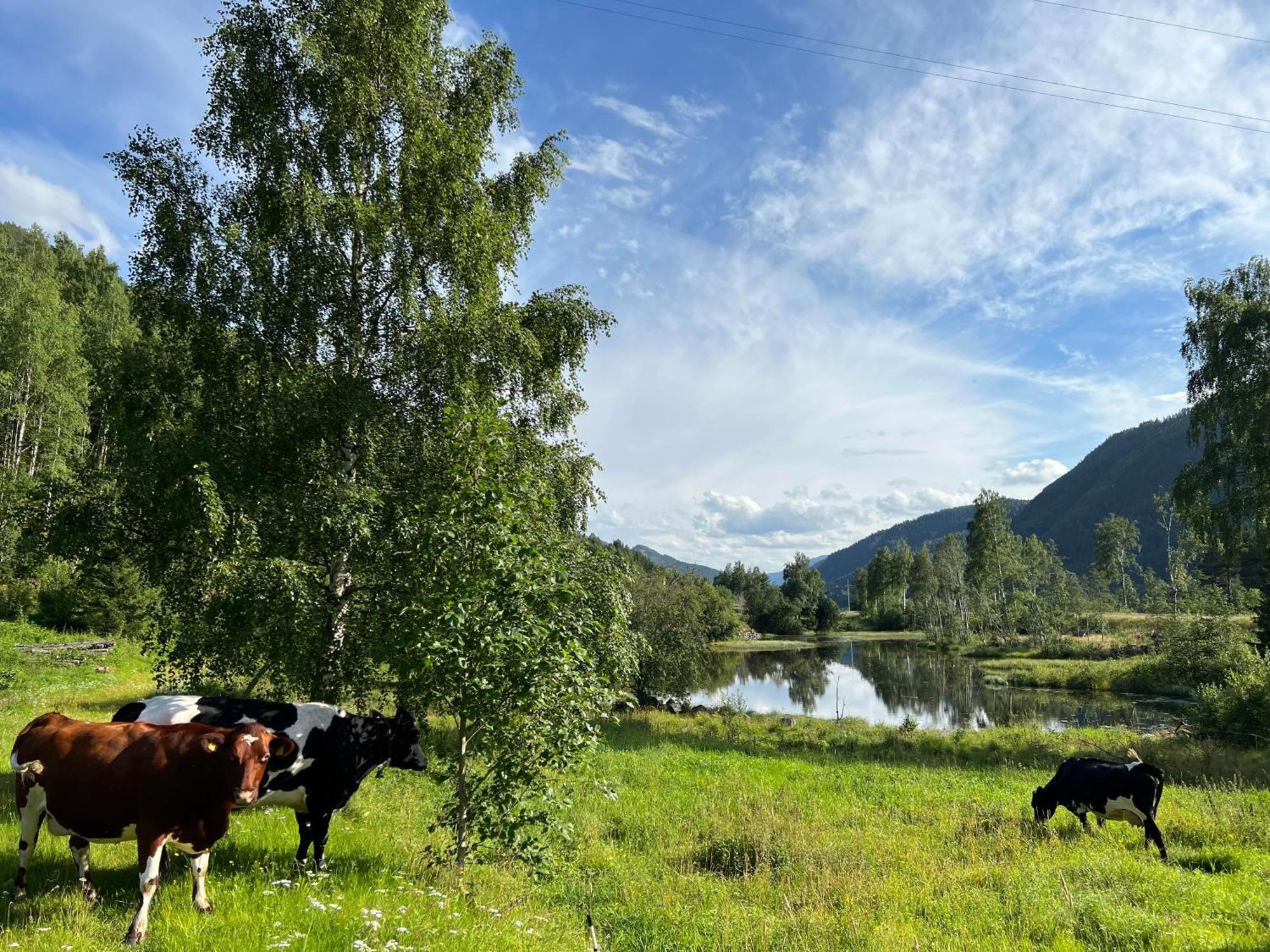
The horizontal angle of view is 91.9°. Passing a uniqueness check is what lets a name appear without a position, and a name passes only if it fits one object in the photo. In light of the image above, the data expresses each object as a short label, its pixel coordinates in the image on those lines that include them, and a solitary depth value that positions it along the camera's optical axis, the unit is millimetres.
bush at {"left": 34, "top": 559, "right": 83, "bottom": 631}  30109
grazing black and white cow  10859
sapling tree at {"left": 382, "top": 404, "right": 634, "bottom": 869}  6953
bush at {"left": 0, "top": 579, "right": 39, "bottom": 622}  29688
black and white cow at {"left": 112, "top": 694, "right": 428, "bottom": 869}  6879
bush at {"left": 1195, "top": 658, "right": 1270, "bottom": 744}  21156
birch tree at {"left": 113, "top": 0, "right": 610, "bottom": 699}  10477
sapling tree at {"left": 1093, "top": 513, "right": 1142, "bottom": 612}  87938
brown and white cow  5262
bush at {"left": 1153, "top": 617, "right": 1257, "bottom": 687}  33750
